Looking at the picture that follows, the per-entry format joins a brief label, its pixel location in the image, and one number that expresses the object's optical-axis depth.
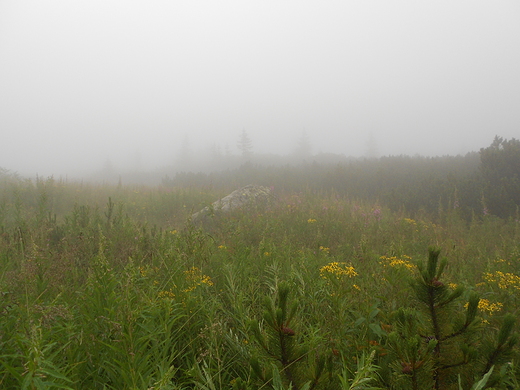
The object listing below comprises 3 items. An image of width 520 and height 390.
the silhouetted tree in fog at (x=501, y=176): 8.55
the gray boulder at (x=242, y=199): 8.12
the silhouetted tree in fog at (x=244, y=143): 44.48
